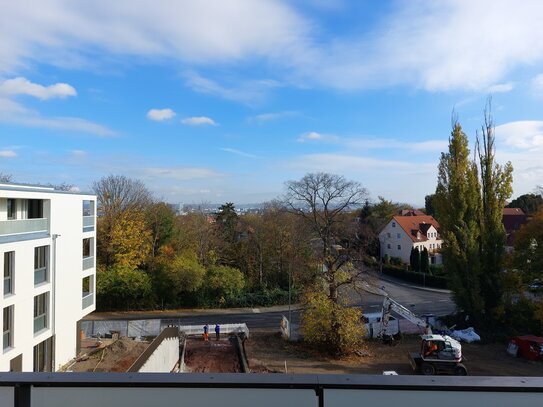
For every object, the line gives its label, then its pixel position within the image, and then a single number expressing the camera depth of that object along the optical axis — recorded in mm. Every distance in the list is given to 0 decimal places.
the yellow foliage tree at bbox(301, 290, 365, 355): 21141
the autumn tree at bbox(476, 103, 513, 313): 26078
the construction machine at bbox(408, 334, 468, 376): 18016
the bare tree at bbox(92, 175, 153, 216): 35344
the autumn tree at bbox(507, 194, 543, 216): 58344
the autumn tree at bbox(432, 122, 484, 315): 26047
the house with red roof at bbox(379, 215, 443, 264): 53000
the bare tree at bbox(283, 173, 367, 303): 23016
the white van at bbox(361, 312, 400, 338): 24594
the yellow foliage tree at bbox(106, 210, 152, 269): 33750
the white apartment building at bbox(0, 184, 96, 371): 14812
